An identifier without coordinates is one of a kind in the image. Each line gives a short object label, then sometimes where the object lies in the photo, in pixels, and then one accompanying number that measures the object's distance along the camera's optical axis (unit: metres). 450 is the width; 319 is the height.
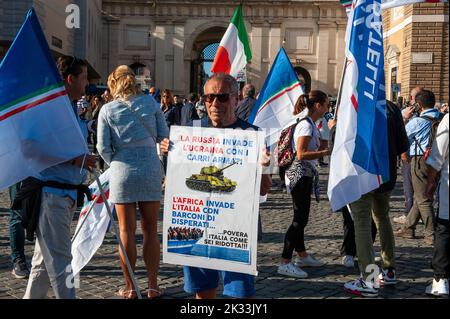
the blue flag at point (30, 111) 3.75
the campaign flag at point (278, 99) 7.63
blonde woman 4.78
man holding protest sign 3.67
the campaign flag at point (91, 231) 5.20
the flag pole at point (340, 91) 4.83
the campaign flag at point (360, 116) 4.74
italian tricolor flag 8.38
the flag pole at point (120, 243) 4.10
